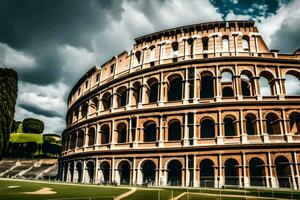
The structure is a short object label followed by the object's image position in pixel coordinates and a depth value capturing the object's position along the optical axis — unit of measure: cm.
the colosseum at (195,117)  2261
